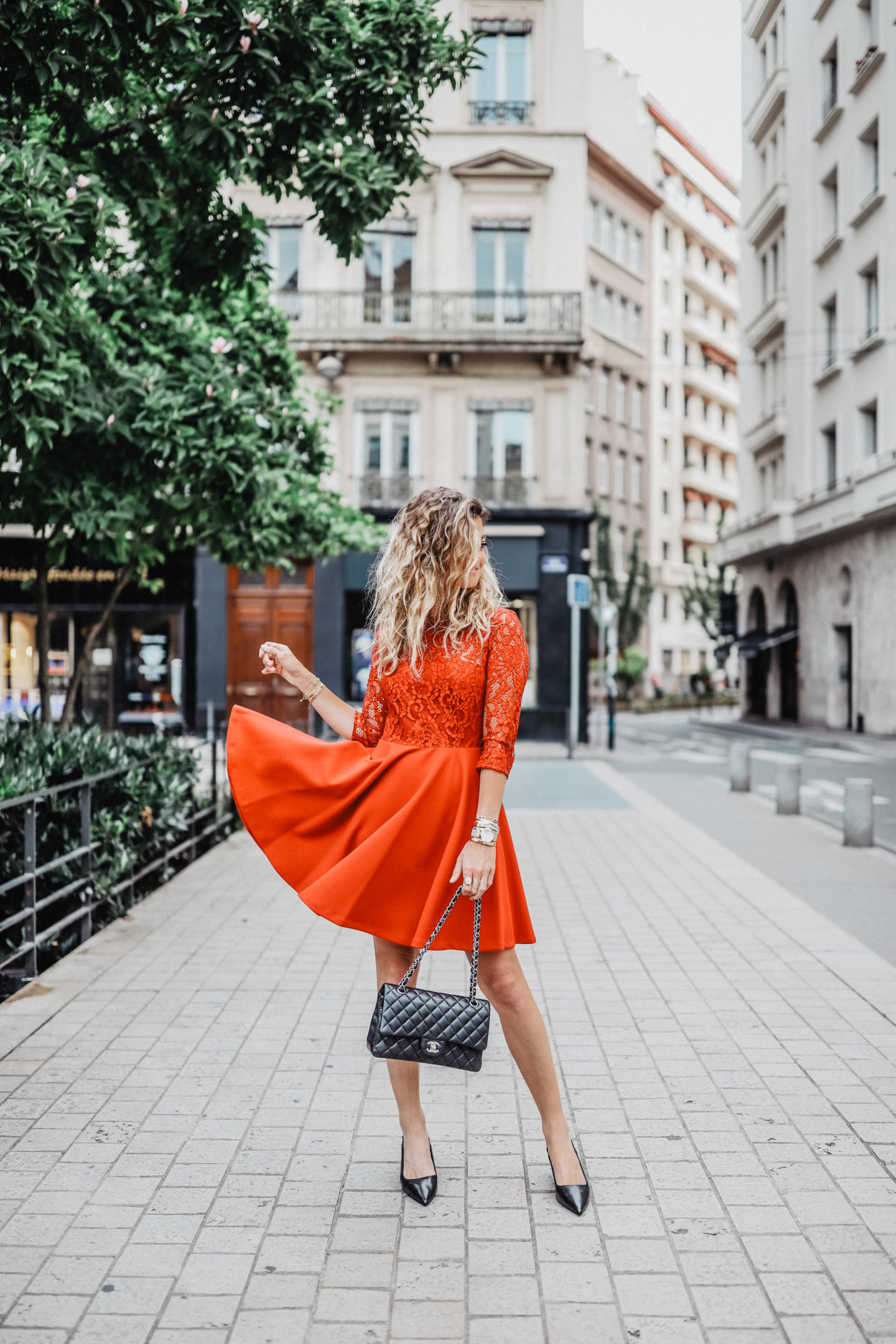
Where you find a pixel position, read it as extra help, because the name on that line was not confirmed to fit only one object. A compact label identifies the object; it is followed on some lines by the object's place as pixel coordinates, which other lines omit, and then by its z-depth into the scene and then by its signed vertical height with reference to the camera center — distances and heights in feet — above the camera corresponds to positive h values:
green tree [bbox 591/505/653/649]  152.76 +8.75
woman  11.10 -1.19
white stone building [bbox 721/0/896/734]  92.84 +25.07
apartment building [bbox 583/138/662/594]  137.59 +37.70
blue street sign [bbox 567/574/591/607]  66.64 +3.72
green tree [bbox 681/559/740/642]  179.11 +9.40
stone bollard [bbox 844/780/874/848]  34.91 -4.30
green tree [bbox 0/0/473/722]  19.33 +8.58
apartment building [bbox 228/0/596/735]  85.10 +24.52
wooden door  82.94 +2.56
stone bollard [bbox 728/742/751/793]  50.70 -4.52
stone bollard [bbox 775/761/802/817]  42.65 -4.44
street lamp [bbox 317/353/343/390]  84.17 +19.75
